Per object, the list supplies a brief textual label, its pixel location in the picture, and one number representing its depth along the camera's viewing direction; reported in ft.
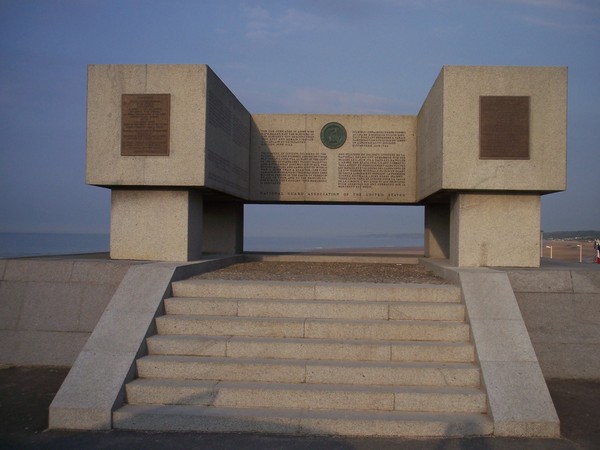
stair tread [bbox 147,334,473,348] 20.17
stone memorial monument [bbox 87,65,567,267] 30.04
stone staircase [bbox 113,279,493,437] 16.78
